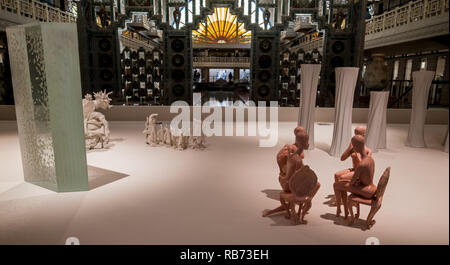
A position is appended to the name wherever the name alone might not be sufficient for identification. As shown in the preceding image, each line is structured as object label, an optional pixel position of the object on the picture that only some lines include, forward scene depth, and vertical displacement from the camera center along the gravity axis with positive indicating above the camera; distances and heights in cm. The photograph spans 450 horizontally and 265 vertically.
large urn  529 +14
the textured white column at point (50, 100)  301 -20
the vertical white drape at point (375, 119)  527 -65
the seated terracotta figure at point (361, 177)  240 -76
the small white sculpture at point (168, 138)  553 -103
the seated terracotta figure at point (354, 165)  264 -74
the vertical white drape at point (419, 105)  554 -43
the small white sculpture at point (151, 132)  567 -96
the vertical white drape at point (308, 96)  529 -25
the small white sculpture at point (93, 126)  526 -79
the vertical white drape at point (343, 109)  485 -45
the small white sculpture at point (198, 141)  545 -108
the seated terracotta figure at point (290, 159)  256 -67
